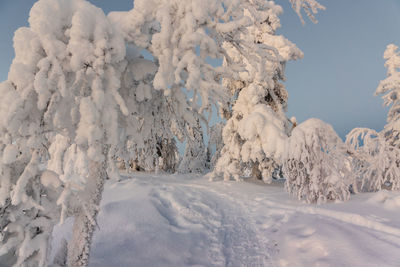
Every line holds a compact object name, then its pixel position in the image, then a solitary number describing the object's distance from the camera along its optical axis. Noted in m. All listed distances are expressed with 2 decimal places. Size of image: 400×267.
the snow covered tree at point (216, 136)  16.19
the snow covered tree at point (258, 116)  10.86
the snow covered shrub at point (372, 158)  7.82
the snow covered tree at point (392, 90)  12.36
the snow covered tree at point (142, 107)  3.58
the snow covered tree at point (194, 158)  16.77
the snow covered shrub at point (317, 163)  7.04
